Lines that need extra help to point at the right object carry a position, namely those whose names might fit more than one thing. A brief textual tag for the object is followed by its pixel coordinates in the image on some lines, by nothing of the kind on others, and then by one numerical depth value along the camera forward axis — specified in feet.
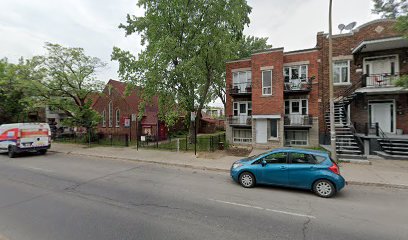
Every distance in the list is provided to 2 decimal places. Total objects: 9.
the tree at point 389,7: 32.57
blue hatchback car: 20.99
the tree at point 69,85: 60.18
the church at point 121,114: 75.66
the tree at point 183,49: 53.42
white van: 46.06
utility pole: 33.57
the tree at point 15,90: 60.75
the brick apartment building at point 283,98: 53.57
